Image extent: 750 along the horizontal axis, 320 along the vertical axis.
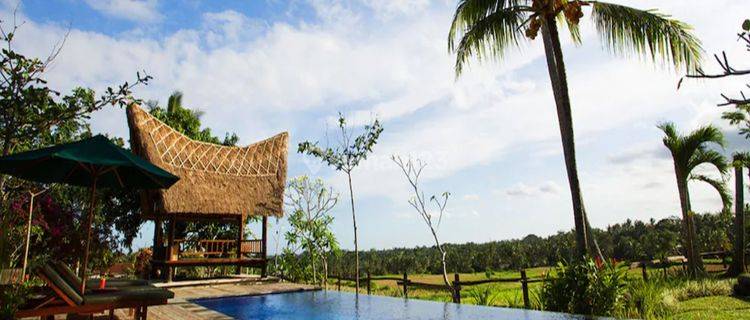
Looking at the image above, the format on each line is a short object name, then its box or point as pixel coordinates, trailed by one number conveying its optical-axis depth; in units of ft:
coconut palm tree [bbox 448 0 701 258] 26.55
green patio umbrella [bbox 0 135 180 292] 14.92
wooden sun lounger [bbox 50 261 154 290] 15.72
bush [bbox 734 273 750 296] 34.58
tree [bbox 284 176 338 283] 46.55
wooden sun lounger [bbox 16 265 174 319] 14.47
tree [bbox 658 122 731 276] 43.06
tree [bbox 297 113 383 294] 42.63
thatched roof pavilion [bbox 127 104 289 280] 38.86
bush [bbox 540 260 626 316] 22.90
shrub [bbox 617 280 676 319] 24.64
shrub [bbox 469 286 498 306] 30.50
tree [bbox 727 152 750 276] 47.52
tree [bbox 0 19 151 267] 16.35
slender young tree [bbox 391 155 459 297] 40.40
